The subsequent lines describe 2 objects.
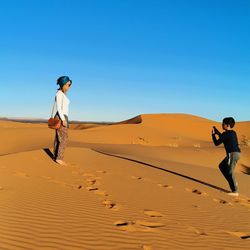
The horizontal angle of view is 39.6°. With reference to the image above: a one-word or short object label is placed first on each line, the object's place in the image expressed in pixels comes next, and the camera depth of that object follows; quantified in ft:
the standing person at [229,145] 27.12
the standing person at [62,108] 28.09
